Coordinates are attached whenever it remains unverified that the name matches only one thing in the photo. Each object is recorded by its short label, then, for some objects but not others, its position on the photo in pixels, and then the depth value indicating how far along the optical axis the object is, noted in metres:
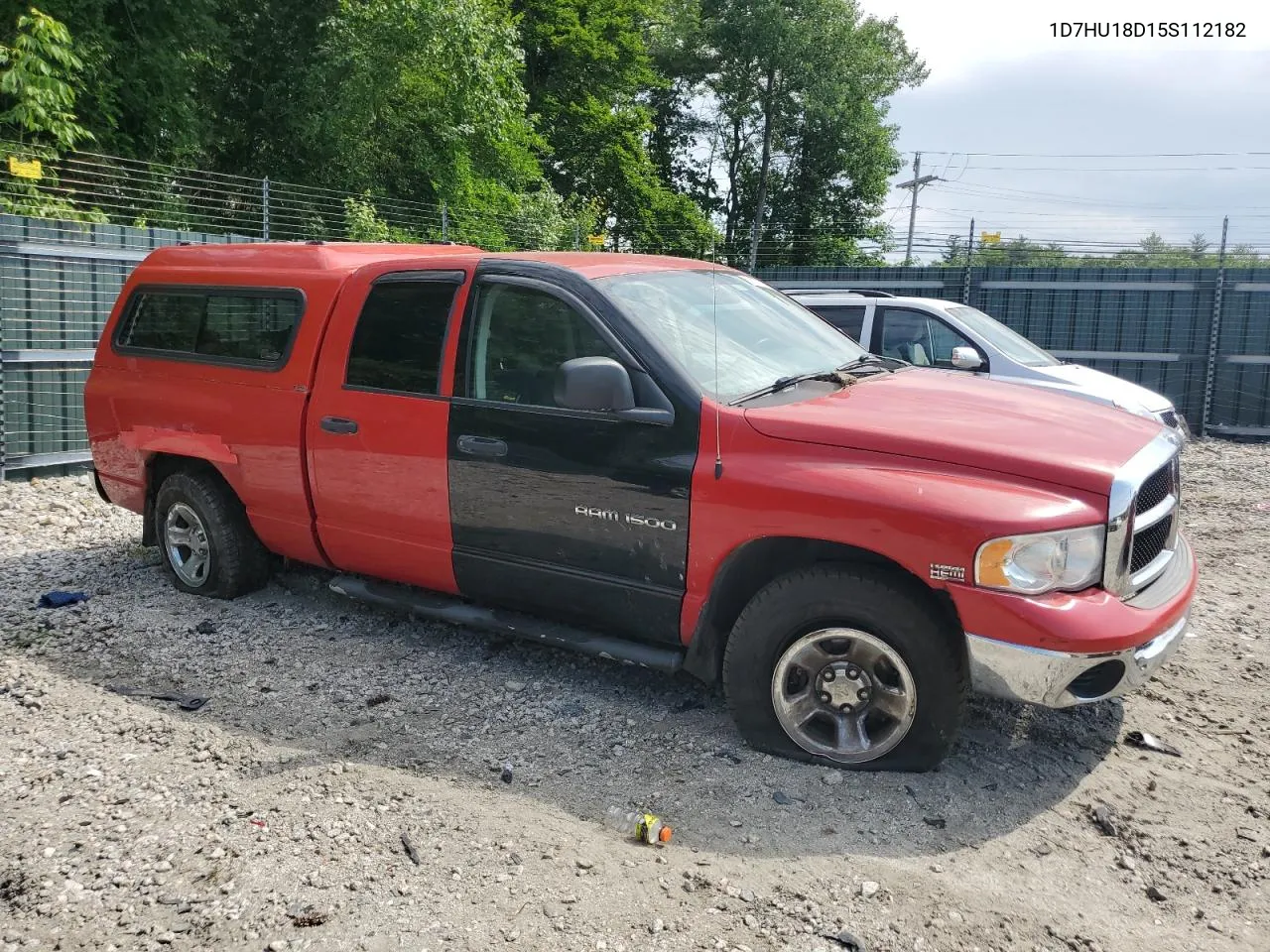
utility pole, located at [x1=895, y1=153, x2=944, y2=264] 45.03
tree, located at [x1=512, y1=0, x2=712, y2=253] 29.94
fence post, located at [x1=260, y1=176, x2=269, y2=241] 11.95
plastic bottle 3.38
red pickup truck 3.42
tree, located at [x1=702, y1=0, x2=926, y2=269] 34.91
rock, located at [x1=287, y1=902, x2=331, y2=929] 2.94
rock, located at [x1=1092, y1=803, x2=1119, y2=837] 3.42
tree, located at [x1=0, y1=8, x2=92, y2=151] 13.81
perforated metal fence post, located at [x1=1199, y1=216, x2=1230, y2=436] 14.29
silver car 9.41
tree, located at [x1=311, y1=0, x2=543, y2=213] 19.02
